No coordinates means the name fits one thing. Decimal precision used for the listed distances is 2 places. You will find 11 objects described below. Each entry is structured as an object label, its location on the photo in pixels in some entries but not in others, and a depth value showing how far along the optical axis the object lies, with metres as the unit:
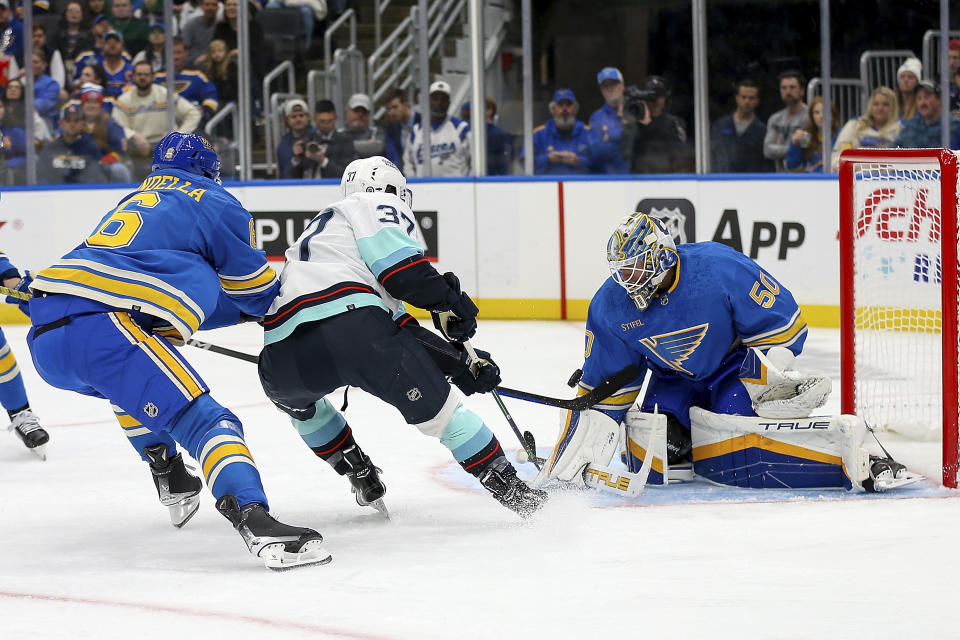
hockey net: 6.90
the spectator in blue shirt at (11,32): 16.42
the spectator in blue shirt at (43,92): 16.41
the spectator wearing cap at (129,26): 16.39
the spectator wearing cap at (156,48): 16.19
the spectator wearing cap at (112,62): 16.52
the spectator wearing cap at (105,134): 16.34
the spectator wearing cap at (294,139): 15.95
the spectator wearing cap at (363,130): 15.75
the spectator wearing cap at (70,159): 16.25
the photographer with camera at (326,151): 15.88
